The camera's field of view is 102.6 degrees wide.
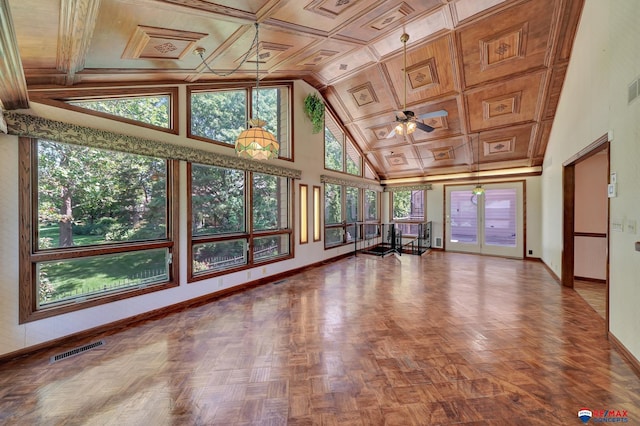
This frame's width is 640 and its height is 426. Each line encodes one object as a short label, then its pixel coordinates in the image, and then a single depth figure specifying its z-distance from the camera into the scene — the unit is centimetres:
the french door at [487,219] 772
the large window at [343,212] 736
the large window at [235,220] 428
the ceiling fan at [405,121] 429
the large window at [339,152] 732
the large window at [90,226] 276
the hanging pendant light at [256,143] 291
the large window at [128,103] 296
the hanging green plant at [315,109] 624
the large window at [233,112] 432
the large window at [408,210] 947
